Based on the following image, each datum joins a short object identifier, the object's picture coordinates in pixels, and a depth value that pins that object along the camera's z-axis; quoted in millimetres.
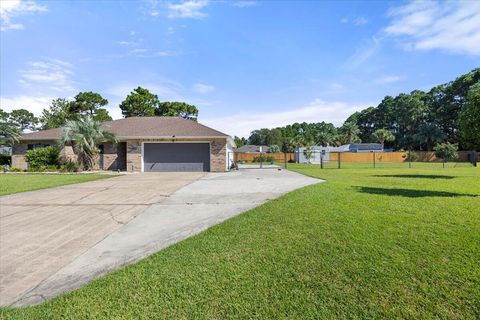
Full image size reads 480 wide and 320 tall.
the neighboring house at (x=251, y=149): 67312
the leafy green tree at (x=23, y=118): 62562
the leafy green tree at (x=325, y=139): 65000
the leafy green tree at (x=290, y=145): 50478
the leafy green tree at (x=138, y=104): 38500
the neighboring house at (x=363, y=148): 51094
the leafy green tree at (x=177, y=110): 40969
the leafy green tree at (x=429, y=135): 52688
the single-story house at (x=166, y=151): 21203
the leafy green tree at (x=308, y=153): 38094
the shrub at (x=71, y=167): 20417
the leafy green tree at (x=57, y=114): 41300
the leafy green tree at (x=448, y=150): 32844
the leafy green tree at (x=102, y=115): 39469
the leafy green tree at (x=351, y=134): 65438
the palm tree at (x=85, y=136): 20484
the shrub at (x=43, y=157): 20984
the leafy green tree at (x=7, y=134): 21530
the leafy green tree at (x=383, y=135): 57594
